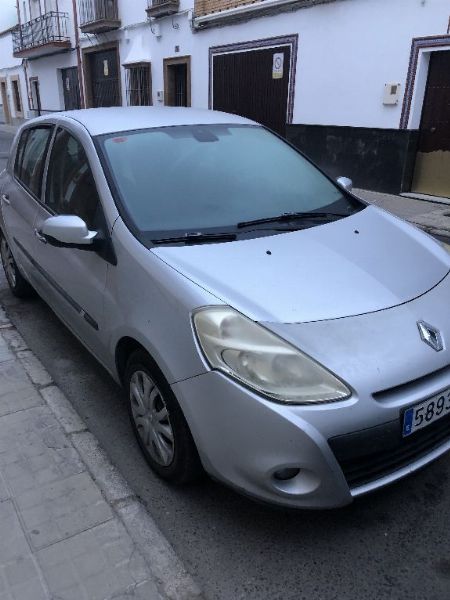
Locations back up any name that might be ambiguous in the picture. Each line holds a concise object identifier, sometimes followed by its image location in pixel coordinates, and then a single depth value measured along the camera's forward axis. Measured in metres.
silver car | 1.81
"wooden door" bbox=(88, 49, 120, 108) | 17.86
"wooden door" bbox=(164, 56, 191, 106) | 14.58
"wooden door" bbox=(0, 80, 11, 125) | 30.35
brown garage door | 11.05
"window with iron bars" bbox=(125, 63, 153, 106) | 16.03
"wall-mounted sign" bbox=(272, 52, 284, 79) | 10.92
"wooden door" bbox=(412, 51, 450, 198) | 8.13
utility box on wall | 8.62
